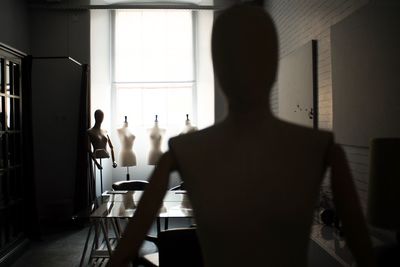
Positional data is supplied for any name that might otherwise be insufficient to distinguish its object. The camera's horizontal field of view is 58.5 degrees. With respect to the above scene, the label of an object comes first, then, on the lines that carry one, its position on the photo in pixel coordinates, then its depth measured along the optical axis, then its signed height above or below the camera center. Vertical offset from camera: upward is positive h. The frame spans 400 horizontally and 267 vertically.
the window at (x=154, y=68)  6.28 +1.06
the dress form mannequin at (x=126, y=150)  5.02 -0.31
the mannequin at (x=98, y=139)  4.65 -0.14
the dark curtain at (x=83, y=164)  4.95 -0.50
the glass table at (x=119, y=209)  2.85 -0.69
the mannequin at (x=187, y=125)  5.12 +0.04
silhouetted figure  0.80 -0.11
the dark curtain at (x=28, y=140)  4.00 -0.13
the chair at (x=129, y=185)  4.52 -0.73
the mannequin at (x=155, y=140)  5.13 -0.18
